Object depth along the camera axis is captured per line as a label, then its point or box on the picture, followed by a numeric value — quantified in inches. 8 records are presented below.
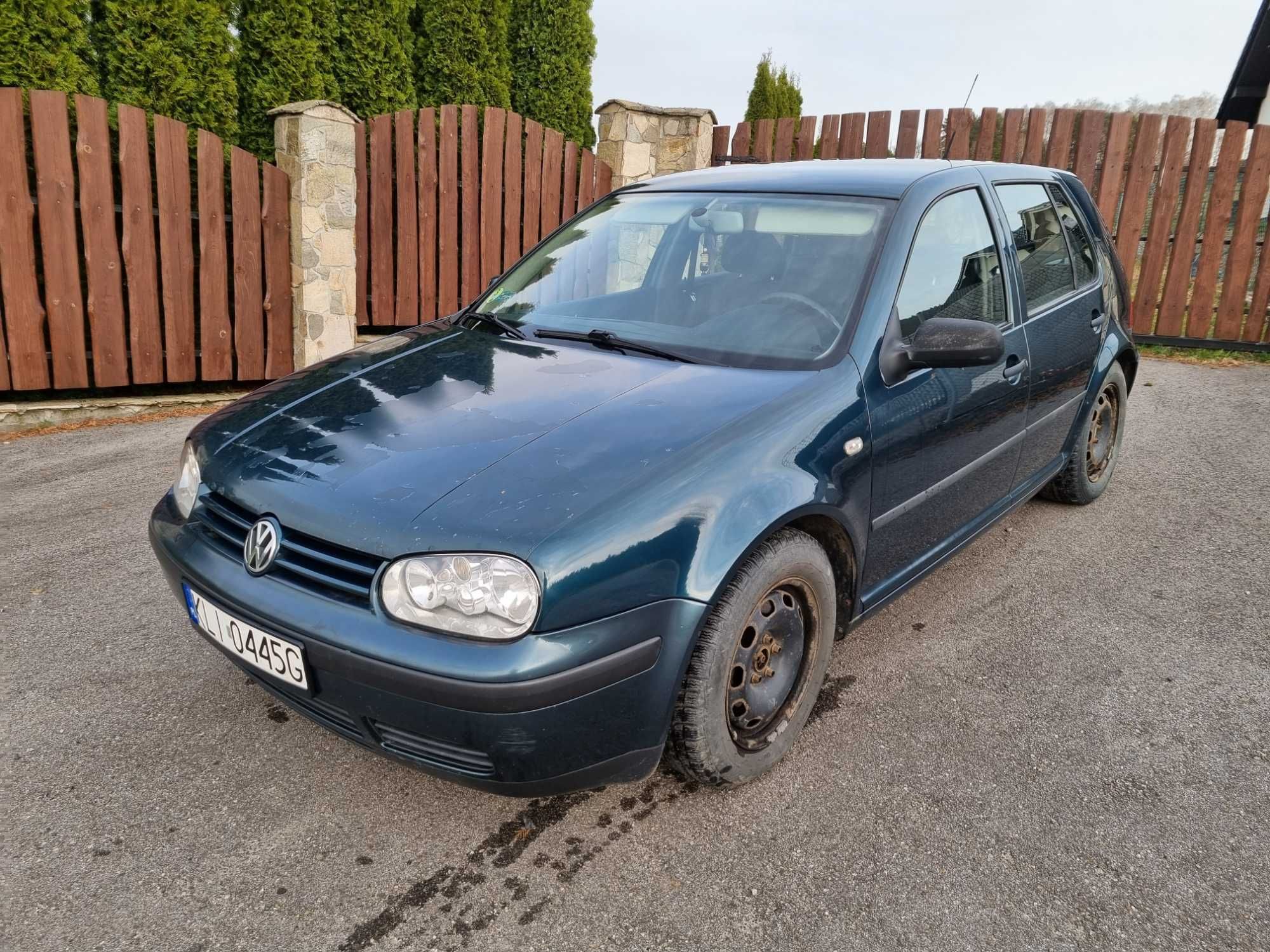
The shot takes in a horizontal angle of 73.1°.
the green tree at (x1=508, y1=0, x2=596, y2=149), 367.6
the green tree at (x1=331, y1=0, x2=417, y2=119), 299.0
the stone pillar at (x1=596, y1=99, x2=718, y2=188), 322.0
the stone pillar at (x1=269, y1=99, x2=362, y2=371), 241.9
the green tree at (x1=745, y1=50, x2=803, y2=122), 617.0
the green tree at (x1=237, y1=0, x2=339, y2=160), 280.1
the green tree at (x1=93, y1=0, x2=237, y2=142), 244.1
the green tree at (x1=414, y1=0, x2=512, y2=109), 329.4
